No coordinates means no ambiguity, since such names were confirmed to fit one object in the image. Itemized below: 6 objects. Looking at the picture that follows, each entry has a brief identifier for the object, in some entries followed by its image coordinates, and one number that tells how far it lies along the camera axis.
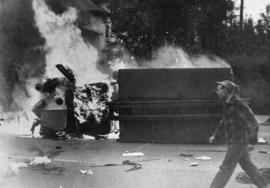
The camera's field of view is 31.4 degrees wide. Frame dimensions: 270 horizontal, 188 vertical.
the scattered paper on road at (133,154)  10.50
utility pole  34.57
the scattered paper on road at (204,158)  9.97
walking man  6.53
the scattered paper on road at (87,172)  8.45
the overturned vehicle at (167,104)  12.07
